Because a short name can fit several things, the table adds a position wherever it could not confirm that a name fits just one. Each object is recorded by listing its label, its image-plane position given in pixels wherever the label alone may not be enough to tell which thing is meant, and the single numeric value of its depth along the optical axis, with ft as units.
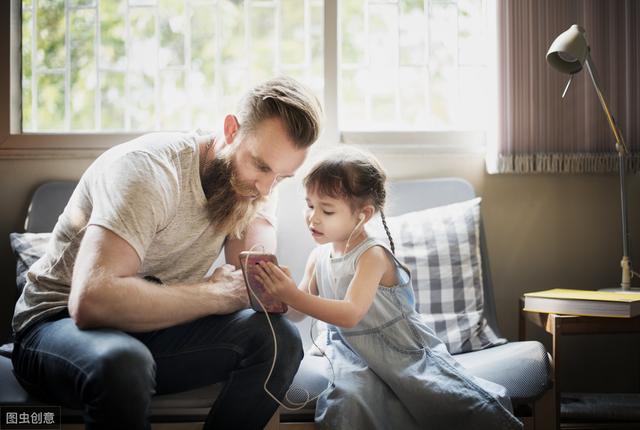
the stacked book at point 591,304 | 6.89
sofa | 5.87
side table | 6.80
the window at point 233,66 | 9.63
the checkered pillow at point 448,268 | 7.62
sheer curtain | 8.87
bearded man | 4.94
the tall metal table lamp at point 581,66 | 7.61
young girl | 5.82
